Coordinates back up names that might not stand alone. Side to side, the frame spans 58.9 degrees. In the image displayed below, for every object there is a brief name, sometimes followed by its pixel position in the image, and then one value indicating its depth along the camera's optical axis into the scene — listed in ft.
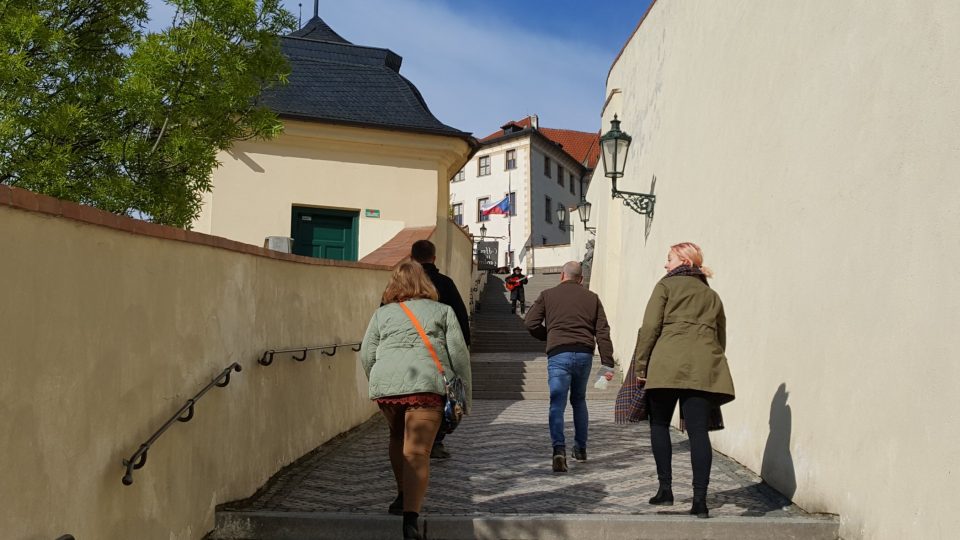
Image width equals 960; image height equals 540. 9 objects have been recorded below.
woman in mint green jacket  15.31
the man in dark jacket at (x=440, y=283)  21.90
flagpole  182.72
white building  180.55
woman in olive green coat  16.87
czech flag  159.84
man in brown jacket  23.00
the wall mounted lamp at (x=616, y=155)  39.09
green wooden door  47.26
